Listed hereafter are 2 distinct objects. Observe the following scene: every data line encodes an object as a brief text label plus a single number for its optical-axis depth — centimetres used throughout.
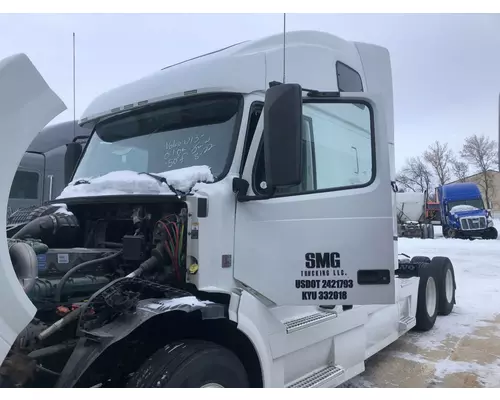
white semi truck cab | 262
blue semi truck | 2373
